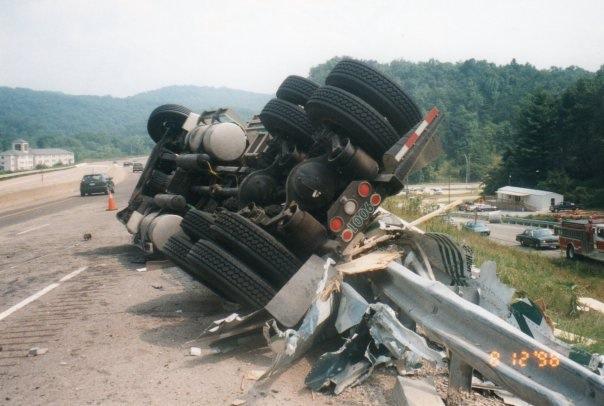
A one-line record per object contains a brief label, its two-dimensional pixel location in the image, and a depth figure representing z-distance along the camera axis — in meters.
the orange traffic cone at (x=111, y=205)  20.34
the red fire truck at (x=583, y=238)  27.11
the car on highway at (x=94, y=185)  32.53
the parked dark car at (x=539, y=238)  36.53
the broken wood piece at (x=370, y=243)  5.11
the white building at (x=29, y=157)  179.25
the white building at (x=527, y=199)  67.31
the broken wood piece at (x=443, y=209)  5.76
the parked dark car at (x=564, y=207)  63.83
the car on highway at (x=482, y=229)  39.23
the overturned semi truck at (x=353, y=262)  3.33
